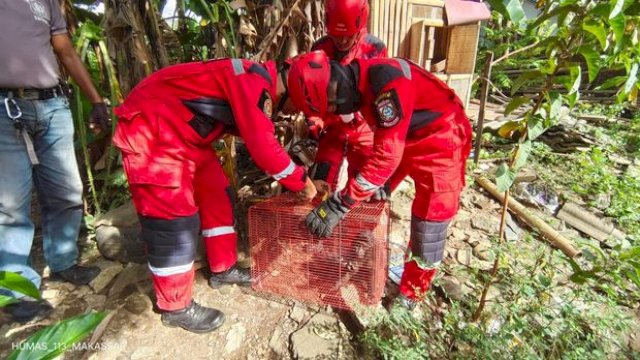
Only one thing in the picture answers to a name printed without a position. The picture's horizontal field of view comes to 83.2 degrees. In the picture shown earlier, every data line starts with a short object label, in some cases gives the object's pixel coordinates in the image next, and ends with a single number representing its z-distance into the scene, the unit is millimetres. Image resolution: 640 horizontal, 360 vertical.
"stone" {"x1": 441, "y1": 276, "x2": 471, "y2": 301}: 2420
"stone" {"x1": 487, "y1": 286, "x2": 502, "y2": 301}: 2441
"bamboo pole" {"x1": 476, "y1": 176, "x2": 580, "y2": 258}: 2932
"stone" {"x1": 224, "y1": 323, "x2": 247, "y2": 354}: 2113
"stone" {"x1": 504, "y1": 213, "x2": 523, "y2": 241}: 3248
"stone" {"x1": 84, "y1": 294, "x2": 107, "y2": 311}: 2393
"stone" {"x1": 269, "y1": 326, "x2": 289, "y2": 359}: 2059
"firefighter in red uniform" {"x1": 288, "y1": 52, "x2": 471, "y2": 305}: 1825
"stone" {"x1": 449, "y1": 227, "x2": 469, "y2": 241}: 3176
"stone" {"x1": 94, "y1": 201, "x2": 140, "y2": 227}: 2844
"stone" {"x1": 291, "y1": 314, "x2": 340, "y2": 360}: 1985
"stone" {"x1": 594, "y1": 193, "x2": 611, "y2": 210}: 3797
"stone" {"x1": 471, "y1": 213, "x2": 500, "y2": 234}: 3318
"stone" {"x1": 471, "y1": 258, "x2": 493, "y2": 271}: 2749
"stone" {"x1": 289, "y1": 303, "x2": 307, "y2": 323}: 2277
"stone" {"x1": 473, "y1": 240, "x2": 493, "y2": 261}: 2912
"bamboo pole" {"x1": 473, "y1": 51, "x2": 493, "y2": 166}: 3967
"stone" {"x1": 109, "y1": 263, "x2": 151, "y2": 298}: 2537
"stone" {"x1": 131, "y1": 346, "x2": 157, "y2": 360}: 2035
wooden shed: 4410
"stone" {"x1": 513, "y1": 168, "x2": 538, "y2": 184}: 3973
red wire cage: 2086
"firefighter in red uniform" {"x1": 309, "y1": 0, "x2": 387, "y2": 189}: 2531
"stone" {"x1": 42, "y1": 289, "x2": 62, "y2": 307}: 2422
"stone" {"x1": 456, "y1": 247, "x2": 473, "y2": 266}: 2893
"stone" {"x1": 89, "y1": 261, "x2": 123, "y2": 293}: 2570
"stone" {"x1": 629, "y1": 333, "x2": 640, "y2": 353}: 2245
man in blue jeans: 1980
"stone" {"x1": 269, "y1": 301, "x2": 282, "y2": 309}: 2385
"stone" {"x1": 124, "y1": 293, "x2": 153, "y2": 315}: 2334
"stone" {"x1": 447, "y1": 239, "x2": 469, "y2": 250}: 3068
